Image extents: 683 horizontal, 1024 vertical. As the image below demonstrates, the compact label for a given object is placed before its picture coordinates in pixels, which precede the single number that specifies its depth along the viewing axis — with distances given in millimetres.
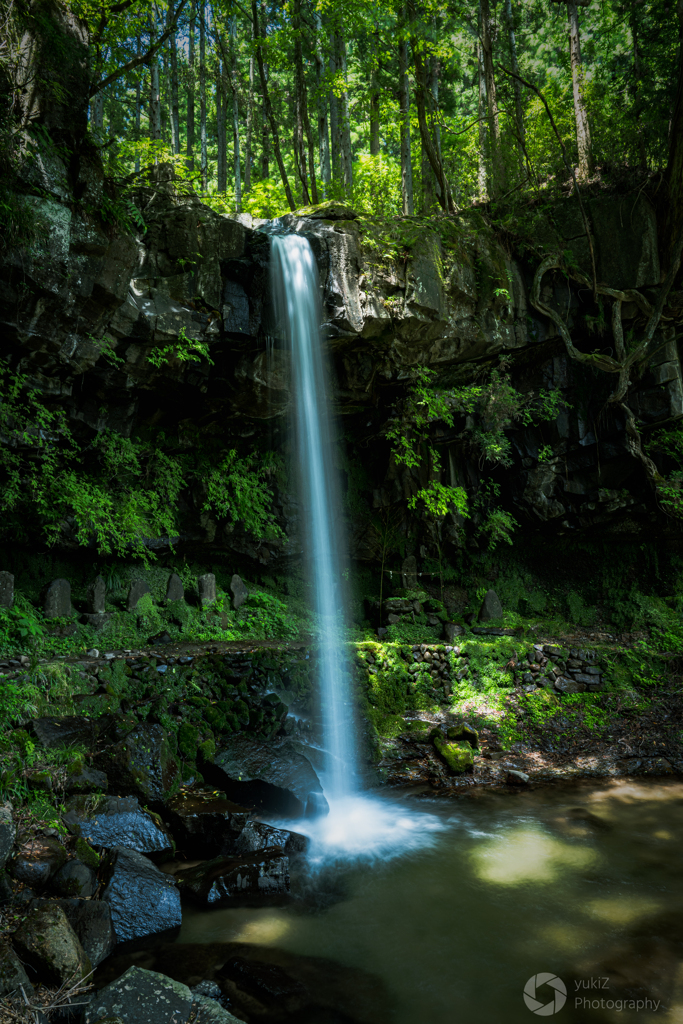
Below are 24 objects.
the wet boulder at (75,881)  4027
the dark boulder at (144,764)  5422
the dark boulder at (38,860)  3977
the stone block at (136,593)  9516
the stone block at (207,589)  10320
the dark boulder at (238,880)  4520
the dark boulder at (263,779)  6238
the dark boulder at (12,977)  2934
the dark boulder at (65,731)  5336
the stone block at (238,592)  10733
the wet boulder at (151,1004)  2924
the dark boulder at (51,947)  3279
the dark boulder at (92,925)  3693
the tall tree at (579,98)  10820
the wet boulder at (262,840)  5074
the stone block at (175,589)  10078
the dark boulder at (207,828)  5176
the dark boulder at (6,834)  3840
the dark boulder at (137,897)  4066
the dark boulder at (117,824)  4746
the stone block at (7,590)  8062
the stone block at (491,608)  10695
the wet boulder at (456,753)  7254
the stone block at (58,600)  8547
